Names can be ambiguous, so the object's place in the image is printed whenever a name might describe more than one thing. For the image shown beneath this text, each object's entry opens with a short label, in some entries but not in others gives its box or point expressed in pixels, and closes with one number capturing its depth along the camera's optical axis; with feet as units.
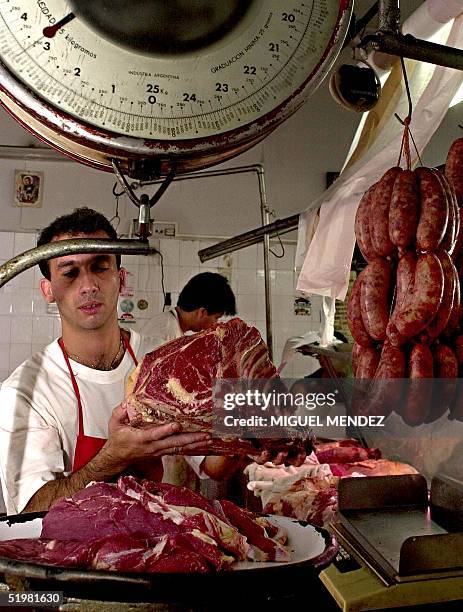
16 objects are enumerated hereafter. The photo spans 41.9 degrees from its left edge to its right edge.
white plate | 4.01
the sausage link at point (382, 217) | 4.74
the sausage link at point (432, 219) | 4.41
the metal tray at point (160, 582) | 2.95
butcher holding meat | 6.10
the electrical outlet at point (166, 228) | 17.88
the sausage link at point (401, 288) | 4.42
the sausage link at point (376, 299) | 4.71
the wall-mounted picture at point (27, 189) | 17.29
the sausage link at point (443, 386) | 4.50
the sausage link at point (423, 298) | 4.19
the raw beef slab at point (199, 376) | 4.76
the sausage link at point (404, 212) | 4.52
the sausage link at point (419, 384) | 4.34
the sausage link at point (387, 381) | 4.42
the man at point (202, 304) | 14.34
